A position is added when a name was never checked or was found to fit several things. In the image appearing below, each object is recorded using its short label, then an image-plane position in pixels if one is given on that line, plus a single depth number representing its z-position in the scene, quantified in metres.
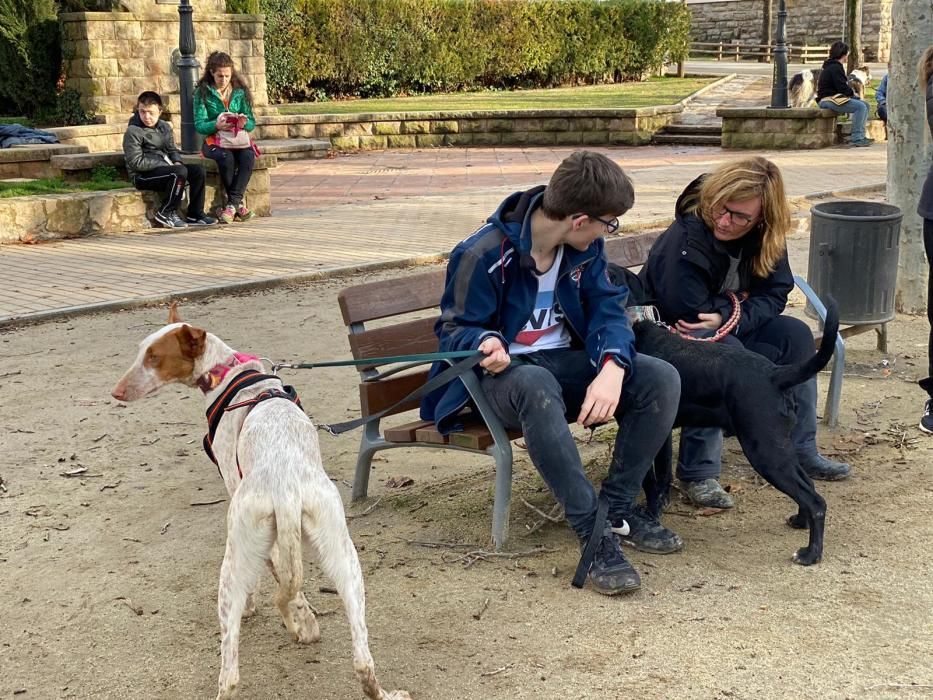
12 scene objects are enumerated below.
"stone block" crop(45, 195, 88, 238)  10.53
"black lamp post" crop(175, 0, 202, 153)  12.69
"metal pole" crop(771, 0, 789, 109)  18.14
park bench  4.00
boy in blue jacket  3.74
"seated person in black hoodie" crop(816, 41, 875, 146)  17.36
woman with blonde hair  4.27
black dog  3.85
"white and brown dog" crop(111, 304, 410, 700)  2.99
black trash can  6.25
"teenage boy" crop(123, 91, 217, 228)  10.95
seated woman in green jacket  11.30
